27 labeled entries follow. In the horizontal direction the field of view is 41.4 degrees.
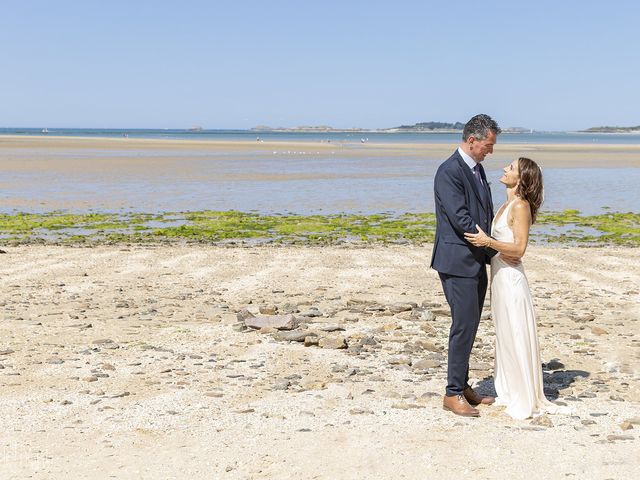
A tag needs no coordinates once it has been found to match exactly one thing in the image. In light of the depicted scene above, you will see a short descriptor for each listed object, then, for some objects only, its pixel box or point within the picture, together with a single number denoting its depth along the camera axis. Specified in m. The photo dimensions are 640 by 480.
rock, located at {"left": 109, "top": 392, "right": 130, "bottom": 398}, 7.04
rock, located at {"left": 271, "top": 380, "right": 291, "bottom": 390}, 7.27
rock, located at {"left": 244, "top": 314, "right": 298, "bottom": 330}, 9.26
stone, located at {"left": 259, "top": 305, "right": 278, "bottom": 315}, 10.02
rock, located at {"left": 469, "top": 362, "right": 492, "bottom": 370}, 7.97
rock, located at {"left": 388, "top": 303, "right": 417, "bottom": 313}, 10.31
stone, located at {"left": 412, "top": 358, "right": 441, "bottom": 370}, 7.89
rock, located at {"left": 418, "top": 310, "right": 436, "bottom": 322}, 9.88
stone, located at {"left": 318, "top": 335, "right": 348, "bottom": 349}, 8.55
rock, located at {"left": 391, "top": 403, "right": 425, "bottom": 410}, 6.71
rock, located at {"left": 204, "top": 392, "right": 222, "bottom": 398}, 7.05
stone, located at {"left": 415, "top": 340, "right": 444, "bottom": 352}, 8.55
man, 6.12
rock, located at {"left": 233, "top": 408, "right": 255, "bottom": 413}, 6.65
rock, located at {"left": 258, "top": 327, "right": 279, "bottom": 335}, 9.17
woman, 6.30
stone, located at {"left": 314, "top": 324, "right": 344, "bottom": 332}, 9.32
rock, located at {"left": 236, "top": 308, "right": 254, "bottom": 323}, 9.71
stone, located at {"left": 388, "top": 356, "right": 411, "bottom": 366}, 8.02
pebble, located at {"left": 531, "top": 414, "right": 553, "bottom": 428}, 6.29
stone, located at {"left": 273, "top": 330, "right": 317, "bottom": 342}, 8.87
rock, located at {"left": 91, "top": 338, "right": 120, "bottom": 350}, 8.55
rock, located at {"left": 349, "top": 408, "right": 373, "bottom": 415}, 6.59
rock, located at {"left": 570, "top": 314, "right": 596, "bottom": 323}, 9.85
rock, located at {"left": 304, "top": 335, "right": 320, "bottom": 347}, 8.67
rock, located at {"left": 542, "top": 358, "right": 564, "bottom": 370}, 7.96
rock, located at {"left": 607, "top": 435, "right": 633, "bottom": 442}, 5.96
